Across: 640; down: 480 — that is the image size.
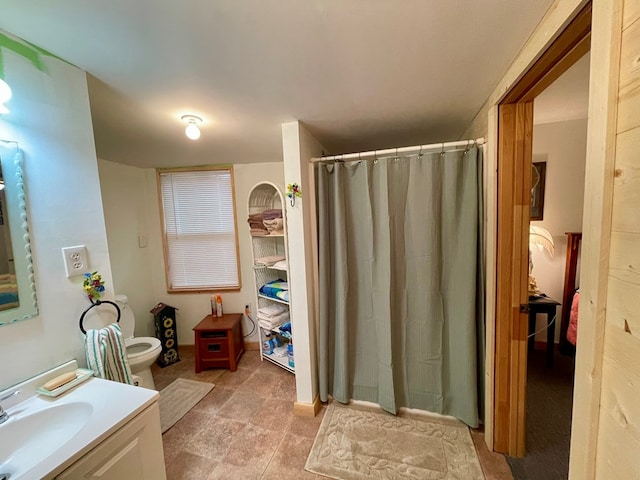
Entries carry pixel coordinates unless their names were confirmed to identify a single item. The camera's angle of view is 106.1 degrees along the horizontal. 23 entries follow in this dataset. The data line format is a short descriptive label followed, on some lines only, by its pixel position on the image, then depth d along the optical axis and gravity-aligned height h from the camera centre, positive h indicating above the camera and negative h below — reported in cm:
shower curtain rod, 153 +45
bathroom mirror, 88 -5
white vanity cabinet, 72 -76
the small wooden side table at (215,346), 240 -122
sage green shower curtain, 156 -46
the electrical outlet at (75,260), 102 -13
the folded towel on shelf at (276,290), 232 -68
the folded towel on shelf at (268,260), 241 -38
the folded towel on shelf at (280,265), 227 -42
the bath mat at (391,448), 136 -143
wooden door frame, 127 -30
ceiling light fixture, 150 +64
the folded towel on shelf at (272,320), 238 -99
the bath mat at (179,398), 183 -145
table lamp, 219 -27
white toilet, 178 -98
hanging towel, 105 -56
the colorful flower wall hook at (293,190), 169 +21
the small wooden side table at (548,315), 205 -96
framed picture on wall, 234 +21
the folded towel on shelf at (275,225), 228 -3
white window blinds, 277 -5
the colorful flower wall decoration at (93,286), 107 -26
